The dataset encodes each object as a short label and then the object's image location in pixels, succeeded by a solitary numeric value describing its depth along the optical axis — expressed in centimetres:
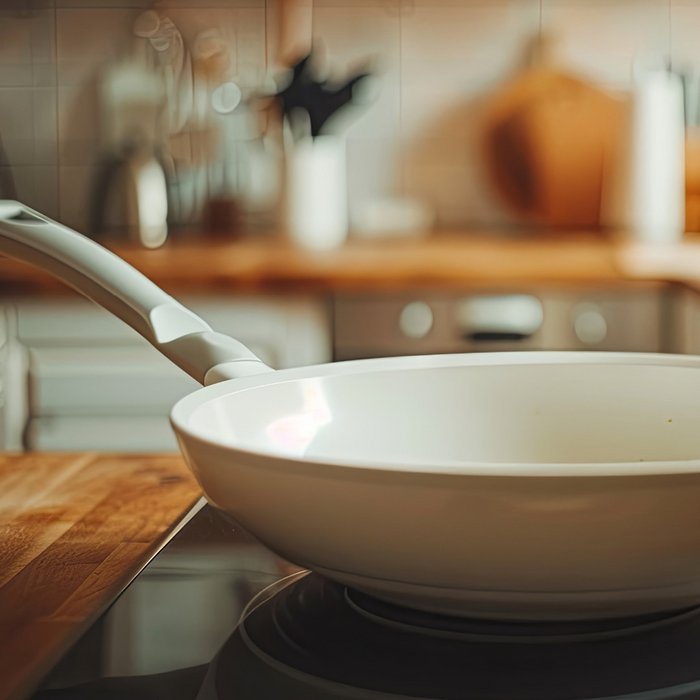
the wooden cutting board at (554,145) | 216
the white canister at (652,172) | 200
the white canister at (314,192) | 203
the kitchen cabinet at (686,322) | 161
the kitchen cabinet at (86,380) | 174
